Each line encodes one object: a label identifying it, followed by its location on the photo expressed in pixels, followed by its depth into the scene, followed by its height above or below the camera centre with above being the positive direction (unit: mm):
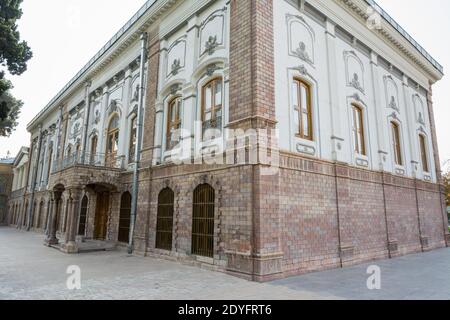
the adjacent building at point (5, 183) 37938 +4047
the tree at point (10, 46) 11039 +6297
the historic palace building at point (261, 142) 8062 +2654
